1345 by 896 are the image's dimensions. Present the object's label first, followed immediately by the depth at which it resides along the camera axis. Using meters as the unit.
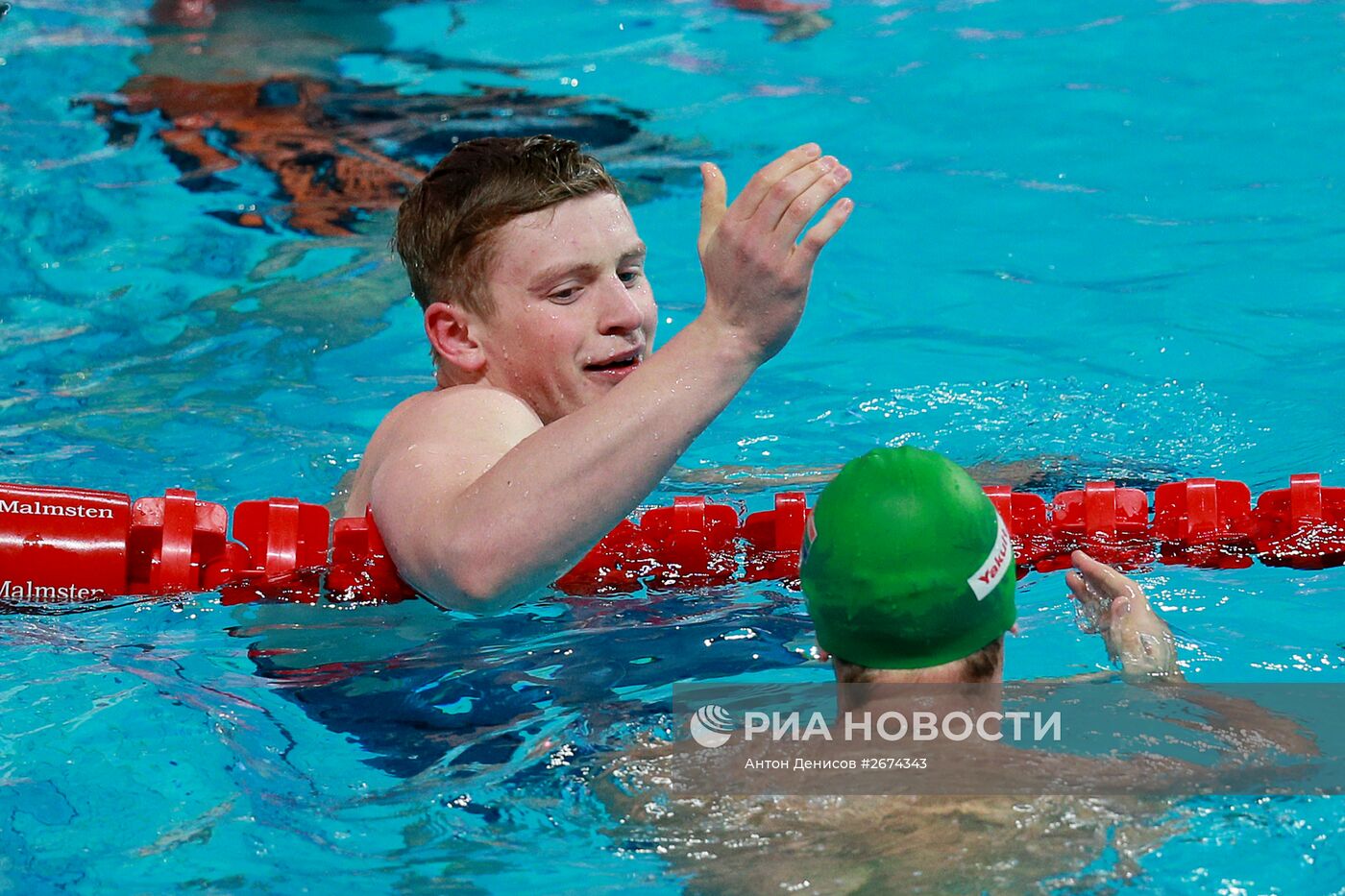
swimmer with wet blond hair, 4.78
